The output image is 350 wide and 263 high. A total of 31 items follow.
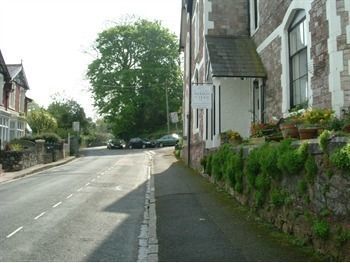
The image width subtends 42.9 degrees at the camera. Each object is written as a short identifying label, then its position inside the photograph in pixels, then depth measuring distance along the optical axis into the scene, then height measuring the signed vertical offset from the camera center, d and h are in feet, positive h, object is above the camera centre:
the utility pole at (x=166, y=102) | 183.53 +19.63
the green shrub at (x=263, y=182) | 26.65 -2.01
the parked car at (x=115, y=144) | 181.37 +2.11
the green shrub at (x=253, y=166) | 28.19 -1.08
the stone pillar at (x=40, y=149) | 99.89 +0.03
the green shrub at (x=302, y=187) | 21.01 -1.78
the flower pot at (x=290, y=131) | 26.91 +1.11
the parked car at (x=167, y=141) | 167.48 +3.11
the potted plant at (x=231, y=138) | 45.43 +1.26
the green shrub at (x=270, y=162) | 24.62 -0.71
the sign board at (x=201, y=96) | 53.57 +6.39
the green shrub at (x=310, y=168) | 19.99 -0.85
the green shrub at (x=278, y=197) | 24.03 -2.63
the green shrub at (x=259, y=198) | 27.66 -3.10
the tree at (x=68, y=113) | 213.66 +17.56
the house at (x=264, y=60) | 31.55 +8.62
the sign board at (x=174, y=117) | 148.15 +10.79
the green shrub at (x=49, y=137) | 118.01 +3.21
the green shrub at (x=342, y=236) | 17.22 -3.39
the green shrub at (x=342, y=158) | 17.02 -0.34
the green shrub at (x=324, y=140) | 18.85 +0.39
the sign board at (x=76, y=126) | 142.39 +7.42
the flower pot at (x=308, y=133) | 24.68 +0.92
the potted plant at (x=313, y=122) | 24.71 +1.57
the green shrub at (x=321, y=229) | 18.56 -3.36
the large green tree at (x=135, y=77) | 188.55 +30.77
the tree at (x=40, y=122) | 154.30 +9.49
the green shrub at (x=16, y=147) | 87.63 +0.43
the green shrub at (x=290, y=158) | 21.26 -0.43
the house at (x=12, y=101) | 114.32 +13.63
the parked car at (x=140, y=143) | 171.22 +2.36
